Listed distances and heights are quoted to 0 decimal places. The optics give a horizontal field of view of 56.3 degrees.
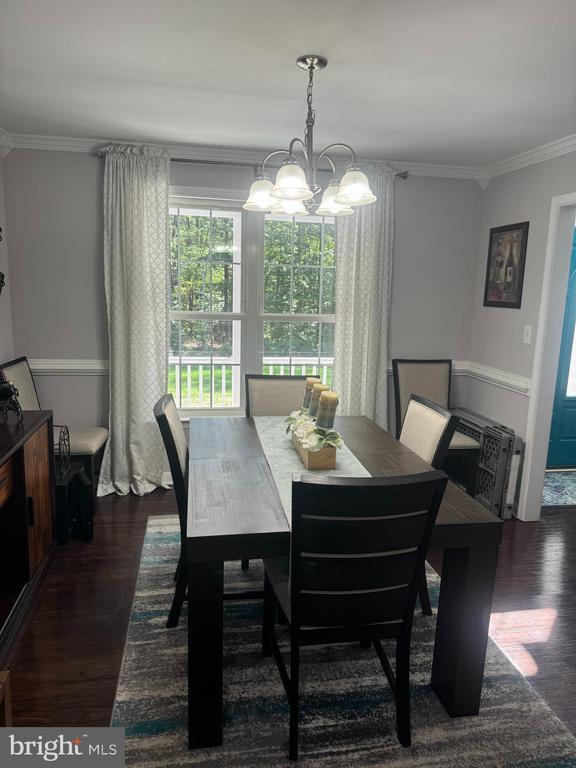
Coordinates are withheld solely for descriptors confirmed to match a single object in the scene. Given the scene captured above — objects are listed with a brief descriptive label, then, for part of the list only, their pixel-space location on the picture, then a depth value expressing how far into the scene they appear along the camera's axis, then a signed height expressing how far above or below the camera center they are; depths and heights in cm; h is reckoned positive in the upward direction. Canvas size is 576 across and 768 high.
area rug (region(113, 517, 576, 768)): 178 -150
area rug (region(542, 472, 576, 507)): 407 -146
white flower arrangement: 227 -60
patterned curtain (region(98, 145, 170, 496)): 373 -12
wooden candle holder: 228 -68
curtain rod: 381 +93
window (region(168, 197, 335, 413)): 405 -3
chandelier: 210 +44
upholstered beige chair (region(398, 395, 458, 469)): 249 -62
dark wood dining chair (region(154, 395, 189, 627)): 218 -71
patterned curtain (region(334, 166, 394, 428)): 405 -3
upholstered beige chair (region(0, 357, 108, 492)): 349 -98
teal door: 465 -95
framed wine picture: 378 +27
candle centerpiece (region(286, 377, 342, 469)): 228 -59
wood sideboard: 235 -109
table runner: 211 -73
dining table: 173 -91
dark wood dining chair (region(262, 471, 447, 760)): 155 -81
